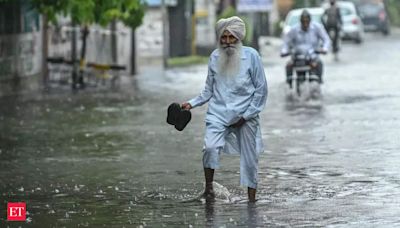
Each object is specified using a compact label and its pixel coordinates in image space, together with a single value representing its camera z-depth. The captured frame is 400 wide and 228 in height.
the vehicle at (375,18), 60.91
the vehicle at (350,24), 48.97
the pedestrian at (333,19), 39.59
